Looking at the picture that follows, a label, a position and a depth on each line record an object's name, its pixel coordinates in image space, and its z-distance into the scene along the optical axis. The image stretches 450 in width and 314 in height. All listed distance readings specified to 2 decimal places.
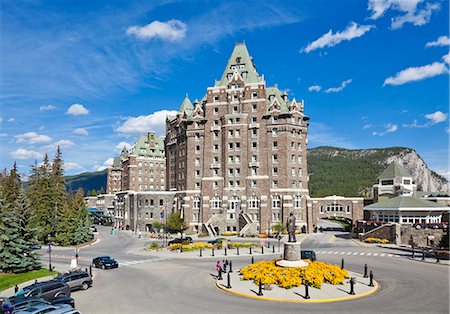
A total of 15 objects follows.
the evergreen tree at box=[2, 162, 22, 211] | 66.77
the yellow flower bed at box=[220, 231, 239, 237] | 74.63
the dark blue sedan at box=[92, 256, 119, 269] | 38.56
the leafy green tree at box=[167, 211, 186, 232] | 75.80
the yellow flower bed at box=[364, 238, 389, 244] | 59.50
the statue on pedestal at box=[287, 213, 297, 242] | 31.42
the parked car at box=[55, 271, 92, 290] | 28.10
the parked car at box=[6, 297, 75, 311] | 21.81
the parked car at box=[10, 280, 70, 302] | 25.19
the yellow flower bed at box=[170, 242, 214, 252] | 52.38
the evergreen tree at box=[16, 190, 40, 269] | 37.47
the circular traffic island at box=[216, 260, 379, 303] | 25.31
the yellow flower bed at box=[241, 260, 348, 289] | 27.44
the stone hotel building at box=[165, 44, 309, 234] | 75.94
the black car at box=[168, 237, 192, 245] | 58.04
